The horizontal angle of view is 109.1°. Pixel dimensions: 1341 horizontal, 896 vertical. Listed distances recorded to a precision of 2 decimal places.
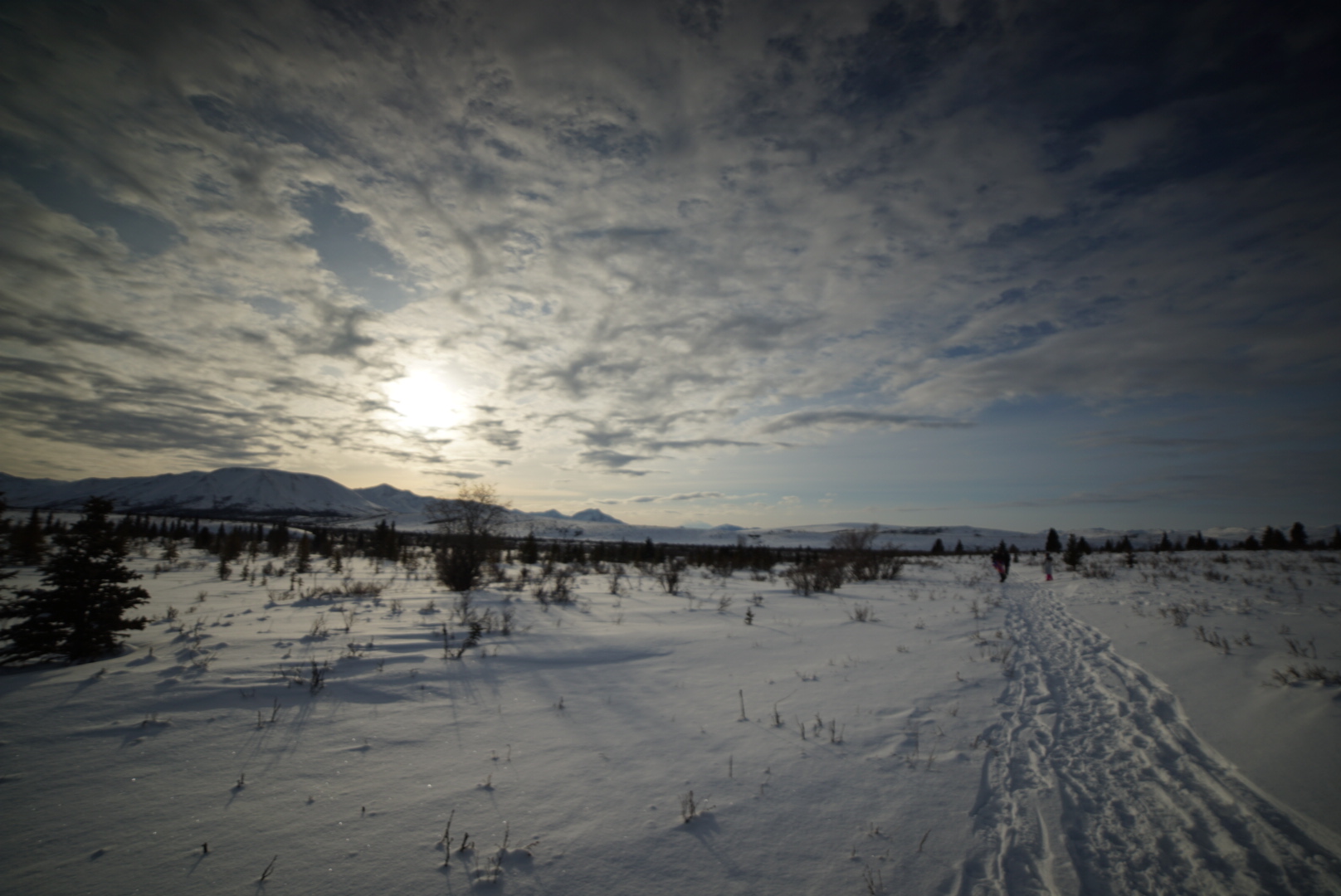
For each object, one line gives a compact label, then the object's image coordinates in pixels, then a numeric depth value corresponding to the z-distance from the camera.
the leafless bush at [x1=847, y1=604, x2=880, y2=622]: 11.37
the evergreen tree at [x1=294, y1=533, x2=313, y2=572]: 17.30
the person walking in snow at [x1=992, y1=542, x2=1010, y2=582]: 24.44
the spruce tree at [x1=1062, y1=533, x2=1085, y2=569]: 25.77
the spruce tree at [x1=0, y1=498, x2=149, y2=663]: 5.56
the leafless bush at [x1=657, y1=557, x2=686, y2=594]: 15.48
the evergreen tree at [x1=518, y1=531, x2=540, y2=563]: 25.44
